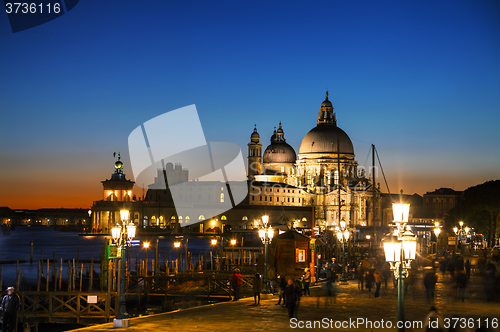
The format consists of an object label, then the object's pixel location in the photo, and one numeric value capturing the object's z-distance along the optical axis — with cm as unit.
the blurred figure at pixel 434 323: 1066
